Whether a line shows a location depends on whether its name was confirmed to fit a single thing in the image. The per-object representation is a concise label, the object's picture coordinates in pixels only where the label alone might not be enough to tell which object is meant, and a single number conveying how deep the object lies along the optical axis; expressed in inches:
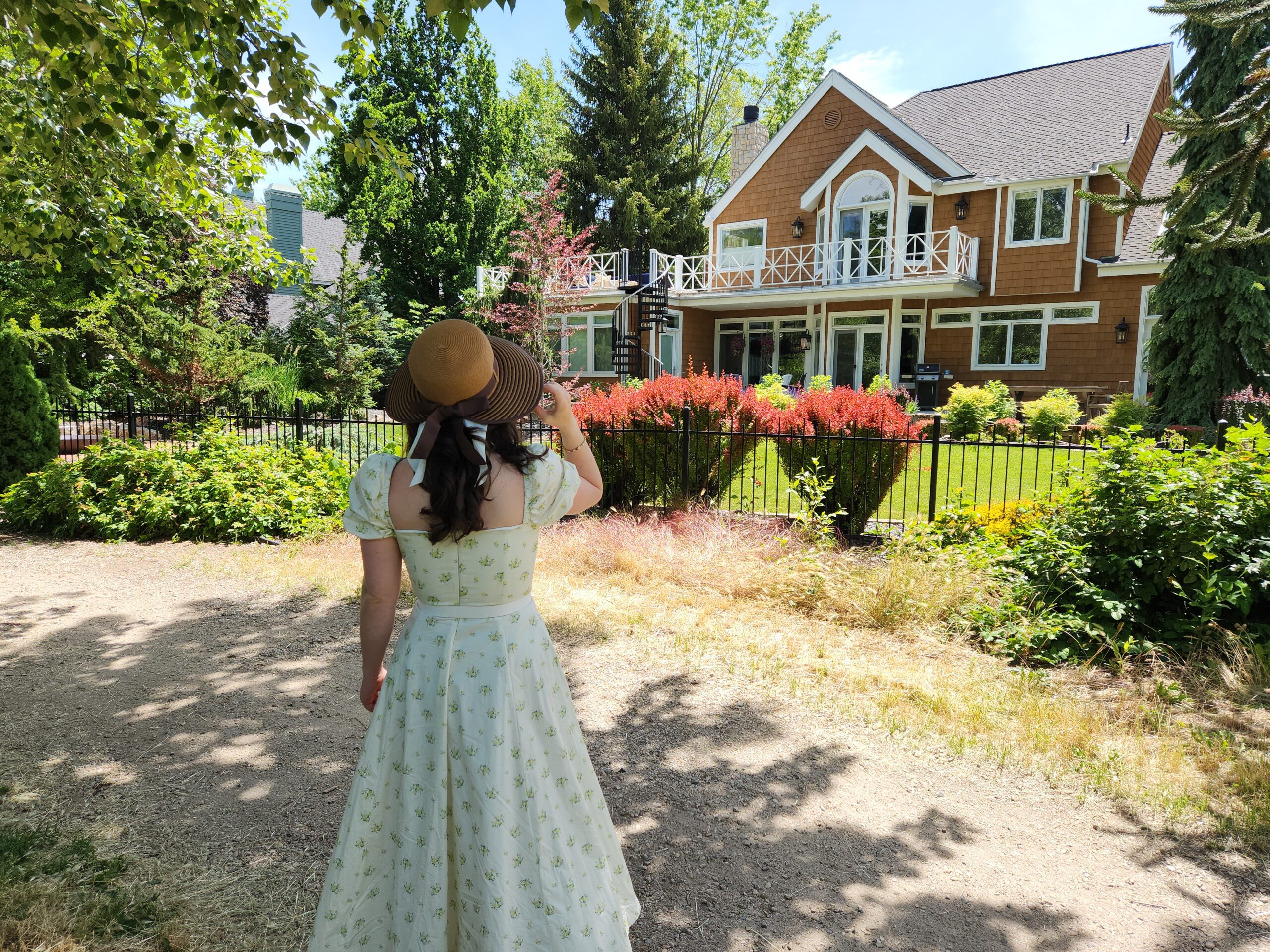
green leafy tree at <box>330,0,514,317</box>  1019.3
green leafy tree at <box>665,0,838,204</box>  1374.3
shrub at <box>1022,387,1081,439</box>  578.2
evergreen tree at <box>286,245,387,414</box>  724.7
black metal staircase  888.3
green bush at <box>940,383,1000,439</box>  614.2
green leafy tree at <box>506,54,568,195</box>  1128.2
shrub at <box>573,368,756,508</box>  353.4
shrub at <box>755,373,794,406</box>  577.3
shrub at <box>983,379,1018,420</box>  635.5
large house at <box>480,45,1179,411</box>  740.0
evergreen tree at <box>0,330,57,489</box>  352.8
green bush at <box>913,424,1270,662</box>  195.2
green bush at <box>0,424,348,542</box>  328.5
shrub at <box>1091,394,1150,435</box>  557.9
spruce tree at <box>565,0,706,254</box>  1190.3
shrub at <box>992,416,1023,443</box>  592.7
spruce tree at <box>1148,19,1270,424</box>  510.9
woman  81.4
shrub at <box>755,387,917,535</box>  322.3
